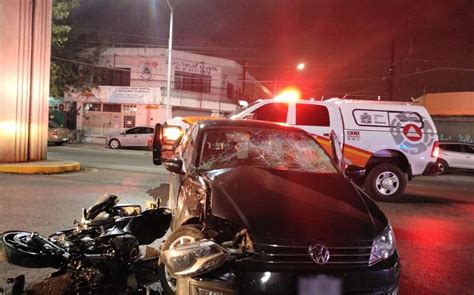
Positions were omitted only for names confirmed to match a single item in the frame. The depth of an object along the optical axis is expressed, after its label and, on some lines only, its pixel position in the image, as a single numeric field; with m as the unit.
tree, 30.17
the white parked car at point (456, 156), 20.81
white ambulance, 11.55
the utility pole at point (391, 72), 32.28
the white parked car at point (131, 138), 28.22
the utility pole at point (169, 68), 27.30
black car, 3.37
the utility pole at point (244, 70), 40.94
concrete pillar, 13.39
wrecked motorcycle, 4.27
